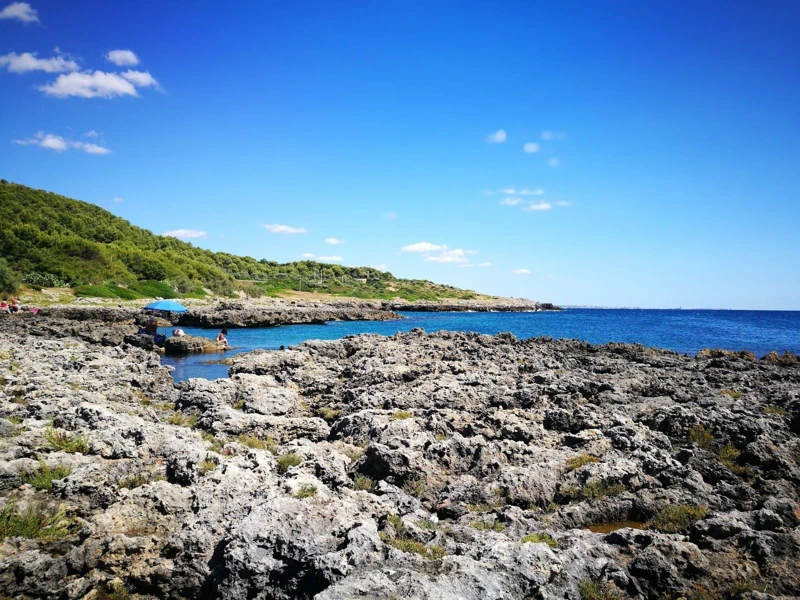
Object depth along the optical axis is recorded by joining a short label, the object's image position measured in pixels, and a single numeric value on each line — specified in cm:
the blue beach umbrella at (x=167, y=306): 4044
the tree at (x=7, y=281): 5566
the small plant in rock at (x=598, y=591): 598
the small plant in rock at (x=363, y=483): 966
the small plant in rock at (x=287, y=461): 999
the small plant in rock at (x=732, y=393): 1873
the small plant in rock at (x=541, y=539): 733
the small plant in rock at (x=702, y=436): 1248
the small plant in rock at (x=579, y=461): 1060
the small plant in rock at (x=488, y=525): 809
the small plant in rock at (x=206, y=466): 884
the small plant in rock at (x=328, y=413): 1630
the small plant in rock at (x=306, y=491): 795
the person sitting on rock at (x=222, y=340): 3809
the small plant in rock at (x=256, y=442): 1175
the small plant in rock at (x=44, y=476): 793
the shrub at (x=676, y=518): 805
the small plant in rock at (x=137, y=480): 842
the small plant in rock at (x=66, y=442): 952
